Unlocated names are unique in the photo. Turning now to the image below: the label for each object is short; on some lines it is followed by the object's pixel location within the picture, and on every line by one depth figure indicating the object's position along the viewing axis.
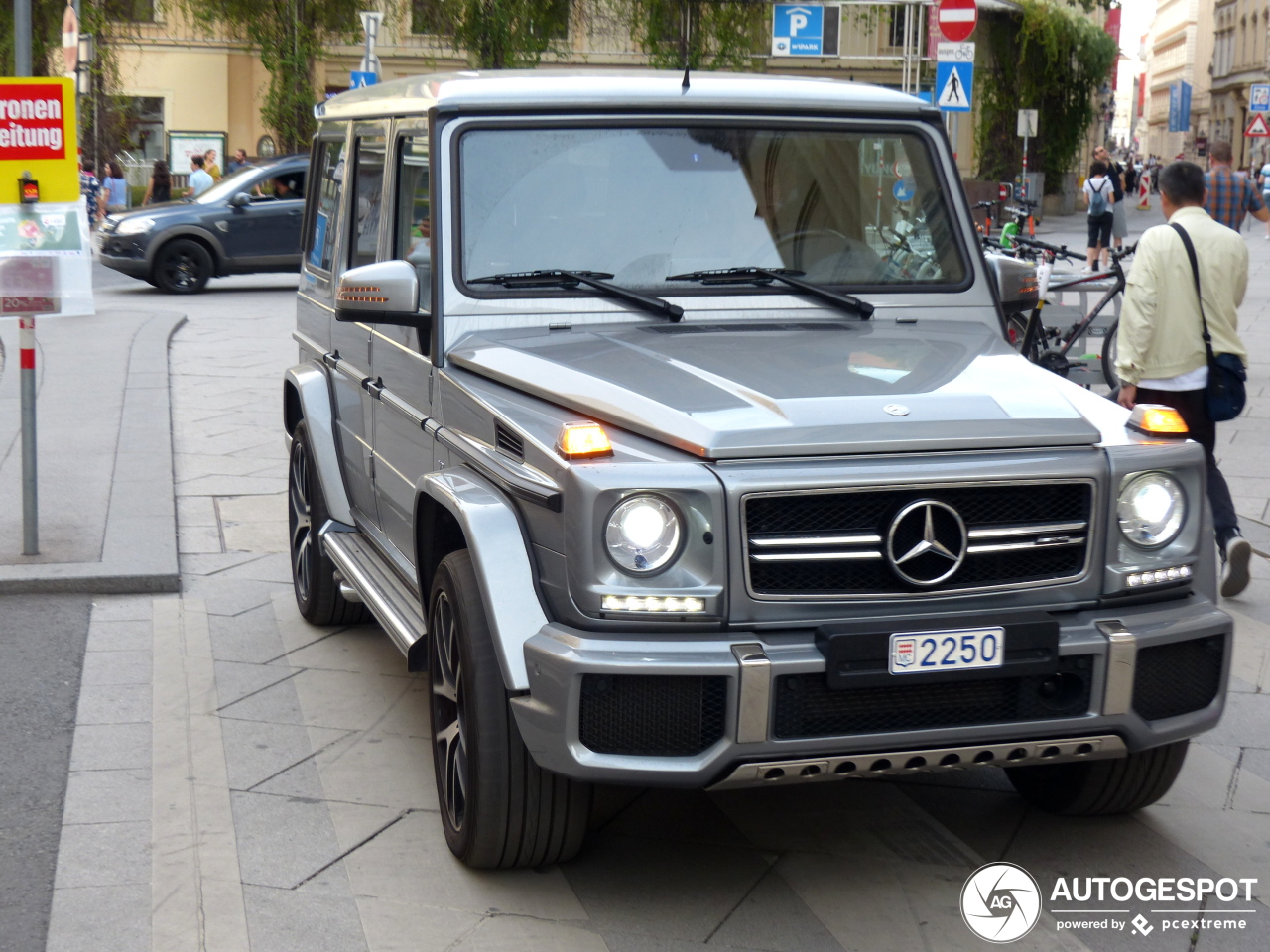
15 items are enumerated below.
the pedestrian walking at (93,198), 33.00
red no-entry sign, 14.08
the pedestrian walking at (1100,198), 25.12
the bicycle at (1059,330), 11.66
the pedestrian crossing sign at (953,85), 14.01
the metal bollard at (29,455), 7.13
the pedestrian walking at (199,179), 26.52
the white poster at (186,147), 39.72
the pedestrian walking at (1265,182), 37.92
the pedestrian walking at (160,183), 28.81
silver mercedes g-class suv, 3.47
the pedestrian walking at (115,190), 33.25
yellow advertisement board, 6.87
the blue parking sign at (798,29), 33.53
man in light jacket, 6.59
